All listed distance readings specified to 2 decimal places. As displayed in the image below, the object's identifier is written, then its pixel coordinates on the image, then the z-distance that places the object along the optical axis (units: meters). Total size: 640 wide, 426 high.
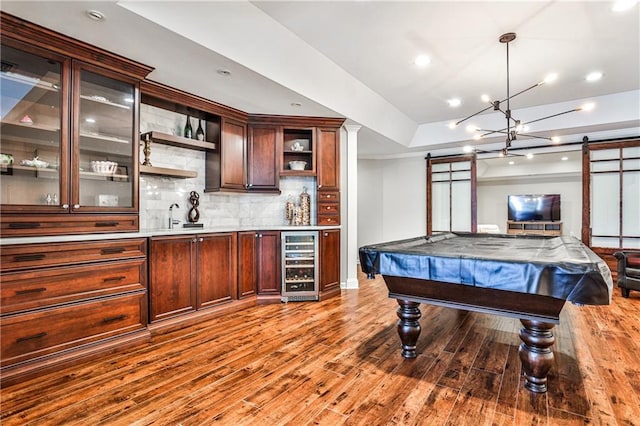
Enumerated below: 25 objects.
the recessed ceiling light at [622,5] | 2.52
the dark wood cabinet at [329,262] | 4.22
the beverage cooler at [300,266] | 4.07
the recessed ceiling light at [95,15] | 2.10
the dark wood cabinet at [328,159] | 4.43
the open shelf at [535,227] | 8.96
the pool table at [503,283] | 1.68
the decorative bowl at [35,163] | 2.32
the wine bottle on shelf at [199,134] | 3.93
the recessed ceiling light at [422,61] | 3.45
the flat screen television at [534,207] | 8.98
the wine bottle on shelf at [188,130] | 3.82
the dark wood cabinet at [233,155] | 3.92
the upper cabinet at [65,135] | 2.25
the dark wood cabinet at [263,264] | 3.93
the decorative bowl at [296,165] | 4.51
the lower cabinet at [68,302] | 2.11
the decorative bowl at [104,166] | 2.67
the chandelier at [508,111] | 2.88
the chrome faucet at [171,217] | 3.58
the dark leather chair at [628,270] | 4.12
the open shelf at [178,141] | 3.30
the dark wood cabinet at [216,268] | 3.37
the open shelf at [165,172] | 3.19
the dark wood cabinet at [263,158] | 4.24
